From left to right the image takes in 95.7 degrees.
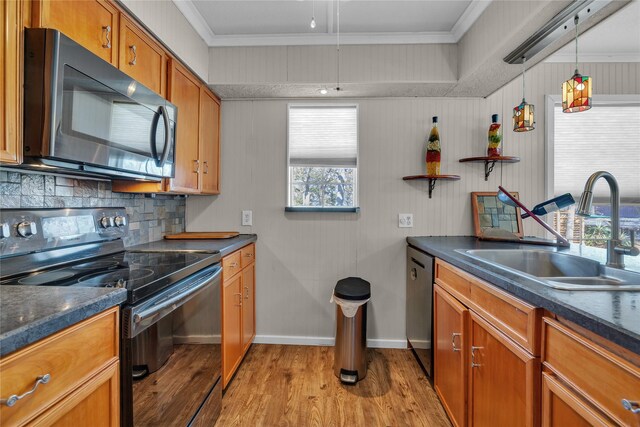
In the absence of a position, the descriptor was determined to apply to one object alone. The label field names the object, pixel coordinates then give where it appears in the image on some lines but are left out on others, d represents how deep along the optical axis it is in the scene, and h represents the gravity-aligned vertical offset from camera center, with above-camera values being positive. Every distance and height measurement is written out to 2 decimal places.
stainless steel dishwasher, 1.88 -0.64
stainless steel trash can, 1.95 -0.82
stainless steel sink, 1.00 -0.23
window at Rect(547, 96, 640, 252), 2.31 +0.52
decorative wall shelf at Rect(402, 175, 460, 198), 2.29 +0.31
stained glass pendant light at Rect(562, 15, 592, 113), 1.39 +0.62
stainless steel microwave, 0.94 +0.37
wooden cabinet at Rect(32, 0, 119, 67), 1.00 +0.74
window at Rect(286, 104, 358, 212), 2.48 +0.50
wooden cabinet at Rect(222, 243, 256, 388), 1.76 -0.66
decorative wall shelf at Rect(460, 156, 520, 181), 2.28 +0.46
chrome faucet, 1.15 +0.03
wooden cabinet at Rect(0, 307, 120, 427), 0.59 -0.40
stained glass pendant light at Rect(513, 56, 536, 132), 1.83 +0.64
